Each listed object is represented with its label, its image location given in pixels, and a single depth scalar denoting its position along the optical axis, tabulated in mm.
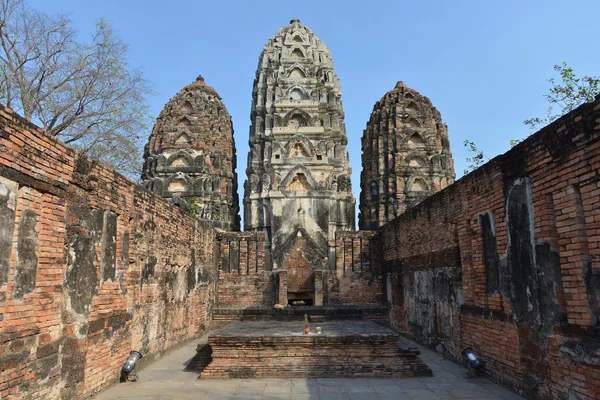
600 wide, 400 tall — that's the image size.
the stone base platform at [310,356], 7934
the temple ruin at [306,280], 4957
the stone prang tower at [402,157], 25031
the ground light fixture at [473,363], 7438
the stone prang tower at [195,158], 24672
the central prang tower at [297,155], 18922
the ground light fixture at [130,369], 7450
